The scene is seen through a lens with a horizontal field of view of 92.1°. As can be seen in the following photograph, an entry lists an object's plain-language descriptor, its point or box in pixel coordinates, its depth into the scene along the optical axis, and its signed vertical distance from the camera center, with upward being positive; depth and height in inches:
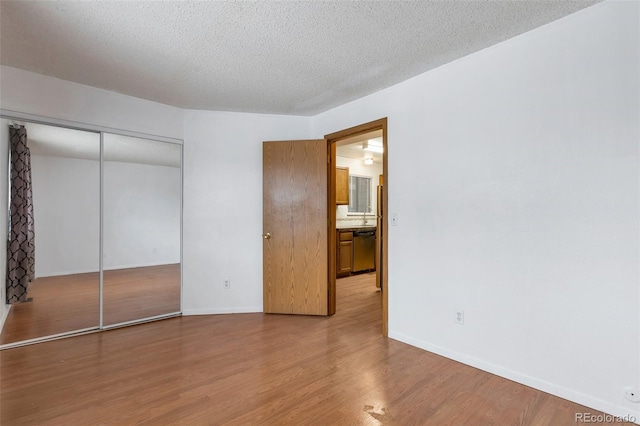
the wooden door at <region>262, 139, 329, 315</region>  146.4 -5.2
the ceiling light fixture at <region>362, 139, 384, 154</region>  227.3 +53.7
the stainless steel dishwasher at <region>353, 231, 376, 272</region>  239.9 -27.4
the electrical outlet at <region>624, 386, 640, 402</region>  68.4 -40.0
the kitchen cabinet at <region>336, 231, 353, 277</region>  228.1 -27.9
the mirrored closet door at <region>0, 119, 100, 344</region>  112.8 -4.5
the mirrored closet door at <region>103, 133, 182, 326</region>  130.4 -5.1
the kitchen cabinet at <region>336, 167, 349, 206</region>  246.2 +24.7
